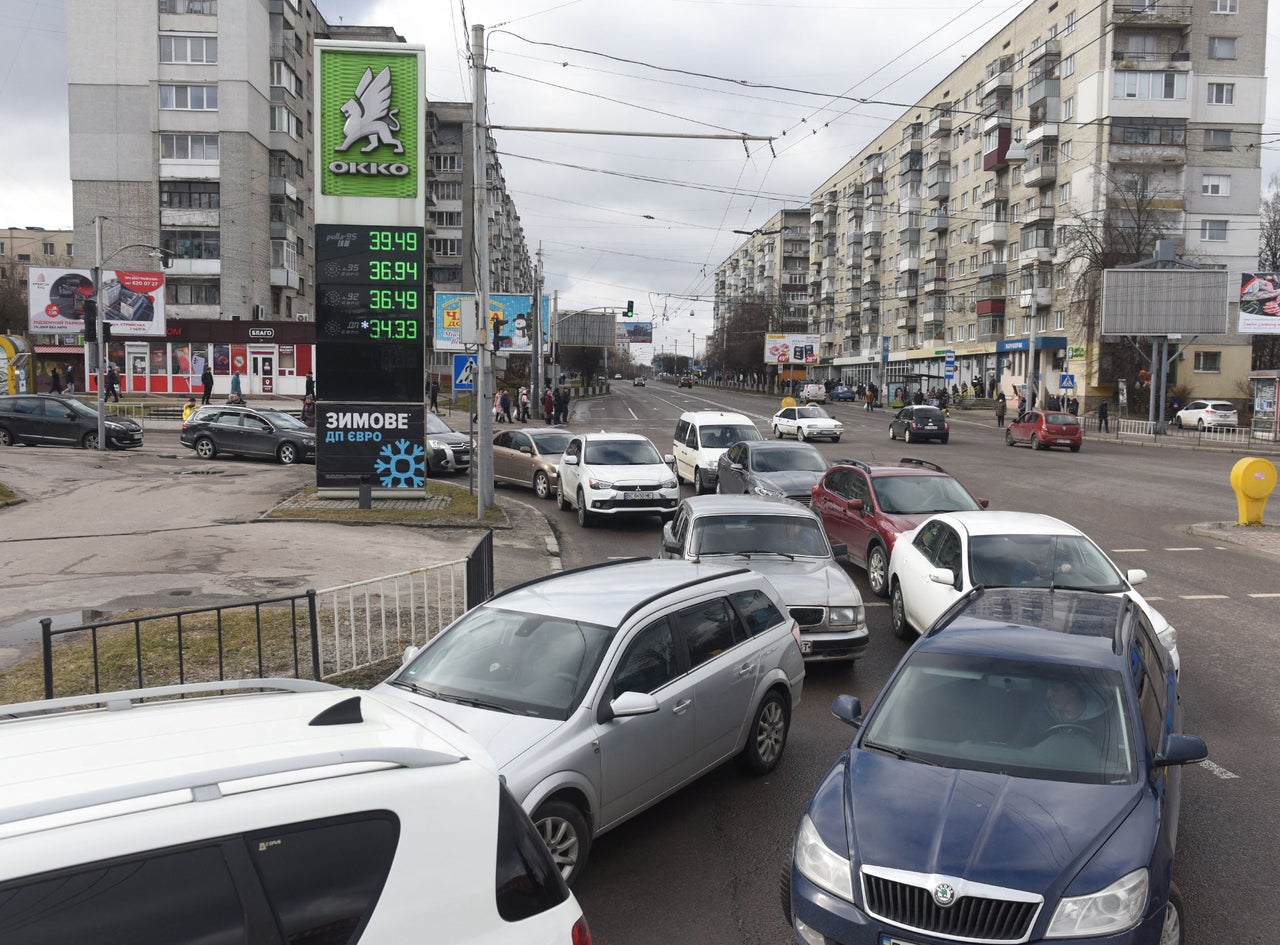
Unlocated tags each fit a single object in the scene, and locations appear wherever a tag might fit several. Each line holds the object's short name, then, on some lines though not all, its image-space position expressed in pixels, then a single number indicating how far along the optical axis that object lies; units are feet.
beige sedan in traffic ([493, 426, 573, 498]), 75.82
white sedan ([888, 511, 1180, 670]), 30.58
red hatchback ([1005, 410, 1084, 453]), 126.93
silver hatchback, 17.10
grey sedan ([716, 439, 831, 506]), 57.52
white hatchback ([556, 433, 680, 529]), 60.34
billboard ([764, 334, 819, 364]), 310.65
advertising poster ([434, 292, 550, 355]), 140.97
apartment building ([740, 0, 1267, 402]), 193.06
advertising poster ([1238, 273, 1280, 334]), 153.07
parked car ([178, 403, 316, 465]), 93.61
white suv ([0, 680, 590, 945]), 7.23
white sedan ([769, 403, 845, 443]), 133.90
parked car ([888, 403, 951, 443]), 136.26
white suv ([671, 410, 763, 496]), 75.41
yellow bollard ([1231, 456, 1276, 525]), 59.82
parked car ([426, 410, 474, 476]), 86.99
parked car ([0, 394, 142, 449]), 98.84
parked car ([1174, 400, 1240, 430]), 160.04
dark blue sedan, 13.07
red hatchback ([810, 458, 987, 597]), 42.75
